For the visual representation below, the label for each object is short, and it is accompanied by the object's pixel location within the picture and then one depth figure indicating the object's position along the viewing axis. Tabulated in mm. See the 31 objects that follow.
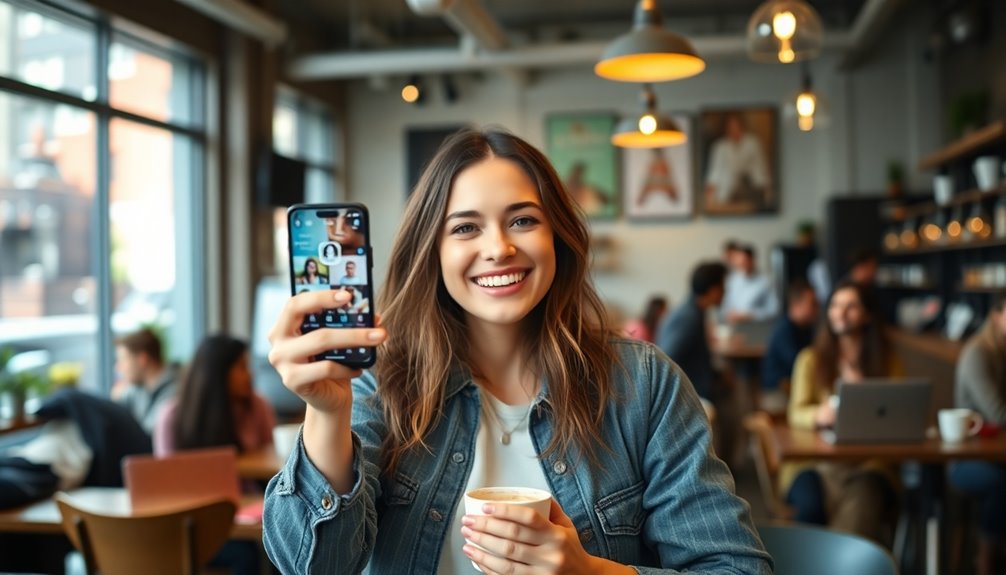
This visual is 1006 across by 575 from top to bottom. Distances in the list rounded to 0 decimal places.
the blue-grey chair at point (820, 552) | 1948
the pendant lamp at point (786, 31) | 3520
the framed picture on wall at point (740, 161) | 10297
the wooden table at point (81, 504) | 3074
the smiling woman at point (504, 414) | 1438
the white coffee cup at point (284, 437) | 3486
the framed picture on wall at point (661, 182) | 10430
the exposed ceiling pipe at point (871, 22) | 7390
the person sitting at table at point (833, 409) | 3893
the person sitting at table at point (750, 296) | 9797
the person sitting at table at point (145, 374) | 5125
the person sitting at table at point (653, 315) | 7285
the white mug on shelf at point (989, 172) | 6715
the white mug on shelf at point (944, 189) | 7883
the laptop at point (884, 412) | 3576
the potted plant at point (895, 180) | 9562
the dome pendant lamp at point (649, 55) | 3146
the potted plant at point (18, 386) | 4641
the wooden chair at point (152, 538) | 2840
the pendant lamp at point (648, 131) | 4449
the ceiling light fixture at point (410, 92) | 6953
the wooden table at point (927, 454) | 3488
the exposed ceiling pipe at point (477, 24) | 6840
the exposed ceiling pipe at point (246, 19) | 6353
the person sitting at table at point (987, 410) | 4109
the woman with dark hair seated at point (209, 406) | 3914
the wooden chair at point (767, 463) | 4027
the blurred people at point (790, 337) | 5543
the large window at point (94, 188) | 5352
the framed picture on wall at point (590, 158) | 10531
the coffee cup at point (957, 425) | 3631
